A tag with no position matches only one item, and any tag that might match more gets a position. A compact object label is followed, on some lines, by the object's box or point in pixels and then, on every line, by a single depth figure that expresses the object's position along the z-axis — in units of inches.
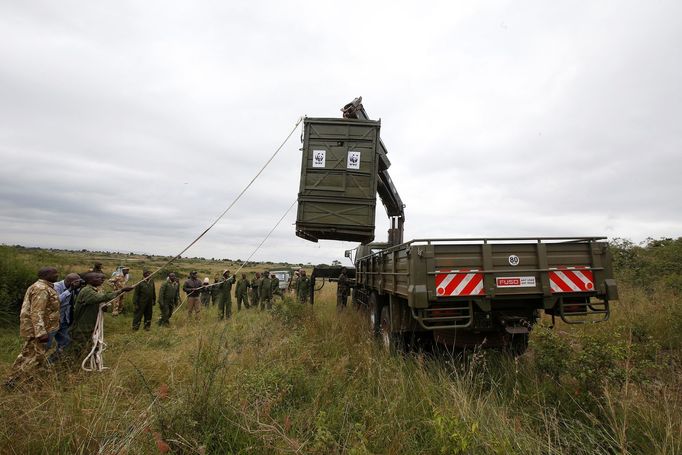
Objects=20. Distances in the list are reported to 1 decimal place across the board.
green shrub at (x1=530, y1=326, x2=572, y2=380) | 148.0
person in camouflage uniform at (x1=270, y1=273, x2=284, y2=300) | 562.9
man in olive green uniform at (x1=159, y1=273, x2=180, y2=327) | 404.5
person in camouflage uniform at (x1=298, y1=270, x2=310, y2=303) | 543.2
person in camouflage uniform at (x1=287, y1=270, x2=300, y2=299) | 569.6
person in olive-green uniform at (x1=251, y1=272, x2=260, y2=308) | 586.9
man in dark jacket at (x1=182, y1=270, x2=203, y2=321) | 465.3
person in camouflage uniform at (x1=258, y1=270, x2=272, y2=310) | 547.5
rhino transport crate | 322.7
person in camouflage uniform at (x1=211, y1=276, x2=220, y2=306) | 635.5
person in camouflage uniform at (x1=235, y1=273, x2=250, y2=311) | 577.5
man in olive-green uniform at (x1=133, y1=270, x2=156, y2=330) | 363.5
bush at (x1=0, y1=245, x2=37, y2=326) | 346.9
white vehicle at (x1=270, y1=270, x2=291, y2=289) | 899.5
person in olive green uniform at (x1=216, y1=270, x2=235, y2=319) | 456.1
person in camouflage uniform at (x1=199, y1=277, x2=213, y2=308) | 617.0
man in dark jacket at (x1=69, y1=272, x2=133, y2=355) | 197.6
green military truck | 159.9
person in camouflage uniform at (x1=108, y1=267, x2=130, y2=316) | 382.9
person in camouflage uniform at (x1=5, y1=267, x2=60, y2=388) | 180.4
